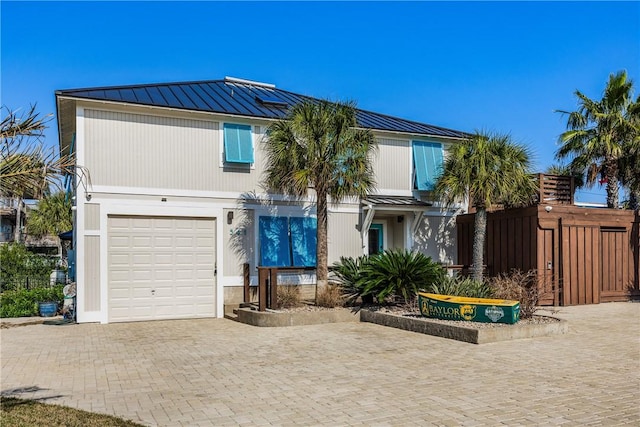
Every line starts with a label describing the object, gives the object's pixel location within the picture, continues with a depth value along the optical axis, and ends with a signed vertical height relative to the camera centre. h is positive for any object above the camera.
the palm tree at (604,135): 16.25 +2.94
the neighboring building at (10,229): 35.90 +0.13
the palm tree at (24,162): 4.16 +0.53
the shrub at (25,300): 14.13 -1.84
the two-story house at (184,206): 12.91 +0.66
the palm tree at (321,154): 12.61 +1.80
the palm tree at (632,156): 16.08 +2.25
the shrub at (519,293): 10.95 -1.33
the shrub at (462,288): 11.88 -1.29
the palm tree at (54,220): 29.36 +0.60
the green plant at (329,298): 13.00 -1.62
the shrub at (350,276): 13.32 -1.15
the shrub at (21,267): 16.25 -1.20
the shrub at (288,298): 13.16 -1.65
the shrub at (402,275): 12.65 -1.05
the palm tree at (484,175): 13.97 +1.45
